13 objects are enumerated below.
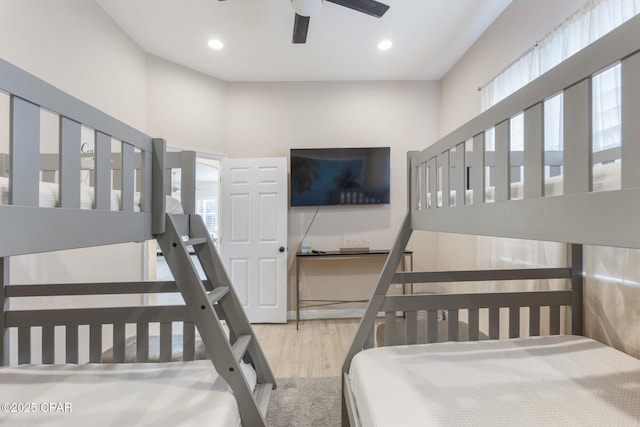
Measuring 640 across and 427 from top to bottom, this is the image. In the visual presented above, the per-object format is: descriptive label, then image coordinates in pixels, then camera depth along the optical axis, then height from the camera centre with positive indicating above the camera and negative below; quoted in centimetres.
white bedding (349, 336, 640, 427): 97 -65
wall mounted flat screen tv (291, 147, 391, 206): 344 +48
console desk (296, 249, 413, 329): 327 -44
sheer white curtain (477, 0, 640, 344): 147 +37
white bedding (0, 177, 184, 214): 71 +5
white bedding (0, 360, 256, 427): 102 -70
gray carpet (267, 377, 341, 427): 173 -120
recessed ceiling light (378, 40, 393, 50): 284 +166
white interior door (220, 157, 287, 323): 339 -18
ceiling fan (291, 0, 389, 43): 191 +137
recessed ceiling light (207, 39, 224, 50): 279 +163
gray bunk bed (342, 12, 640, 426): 61 -45
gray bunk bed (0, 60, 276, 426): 72 -42
